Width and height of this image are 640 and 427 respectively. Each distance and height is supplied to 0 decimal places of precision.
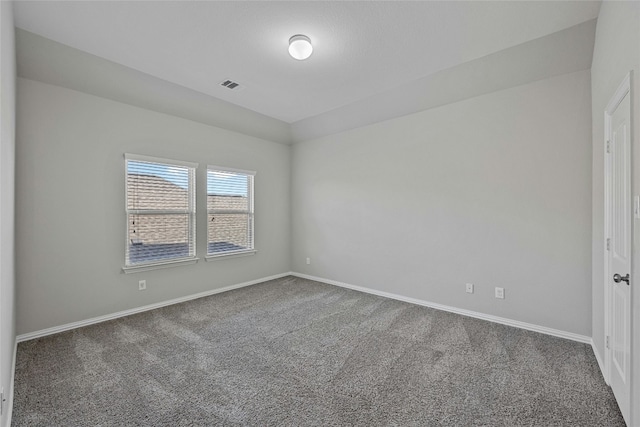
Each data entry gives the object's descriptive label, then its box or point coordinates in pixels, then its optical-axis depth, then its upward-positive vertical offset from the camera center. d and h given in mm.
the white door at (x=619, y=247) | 1703 -235
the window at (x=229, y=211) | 4516 +34
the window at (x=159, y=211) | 3654 +30
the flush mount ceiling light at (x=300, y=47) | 2582 +1531
